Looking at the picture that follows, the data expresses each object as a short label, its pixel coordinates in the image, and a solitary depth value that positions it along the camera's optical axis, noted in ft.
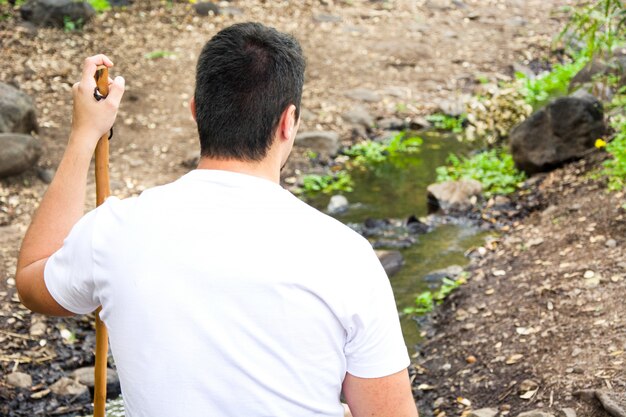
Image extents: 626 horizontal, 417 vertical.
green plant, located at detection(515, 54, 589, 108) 30.63
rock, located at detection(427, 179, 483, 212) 24.59
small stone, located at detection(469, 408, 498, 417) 13.98
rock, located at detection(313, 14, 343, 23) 40.50
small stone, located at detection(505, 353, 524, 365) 15.38
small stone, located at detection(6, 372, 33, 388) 15.65
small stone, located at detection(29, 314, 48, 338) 17.20
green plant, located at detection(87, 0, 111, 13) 38.24
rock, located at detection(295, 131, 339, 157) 29.17
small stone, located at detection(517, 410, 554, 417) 12.83
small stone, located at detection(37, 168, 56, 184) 24.44
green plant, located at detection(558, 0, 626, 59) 16.49
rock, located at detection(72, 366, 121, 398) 15.97
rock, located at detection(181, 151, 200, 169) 27.27
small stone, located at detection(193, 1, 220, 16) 39.17
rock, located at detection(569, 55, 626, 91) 27.50
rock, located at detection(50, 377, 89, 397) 15.65
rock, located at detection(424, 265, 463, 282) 20.48
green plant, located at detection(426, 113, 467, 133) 31.09
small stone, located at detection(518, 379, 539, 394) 14.23
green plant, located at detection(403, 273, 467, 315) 19.17
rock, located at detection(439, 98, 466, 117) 31.99
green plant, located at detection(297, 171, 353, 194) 26.63
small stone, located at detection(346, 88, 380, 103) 33.40
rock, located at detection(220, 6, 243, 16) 39.40
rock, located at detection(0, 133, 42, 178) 23.40
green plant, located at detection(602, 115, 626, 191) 20.68
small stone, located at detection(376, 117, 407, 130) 31.53
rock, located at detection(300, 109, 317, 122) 31.07
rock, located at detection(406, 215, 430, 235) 23.39
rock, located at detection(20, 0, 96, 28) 35.68
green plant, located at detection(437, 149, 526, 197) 25.31
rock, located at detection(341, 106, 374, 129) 31.35
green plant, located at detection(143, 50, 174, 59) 34.47
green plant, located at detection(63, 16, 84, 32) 35.58
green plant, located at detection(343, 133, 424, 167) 28.89
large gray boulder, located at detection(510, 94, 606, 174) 24.04
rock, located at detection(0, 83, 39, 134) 24.64
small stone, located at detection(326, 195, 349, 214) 25.09
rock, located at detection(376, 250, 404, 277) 20.99
